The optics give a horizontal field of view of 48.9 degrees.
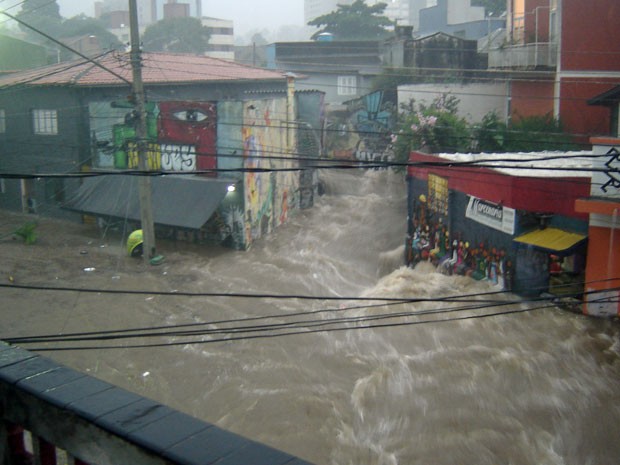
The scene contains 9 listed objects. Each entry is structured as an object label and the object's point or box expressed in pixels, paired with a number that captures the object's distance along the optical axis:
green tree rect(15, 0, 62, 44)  55.97
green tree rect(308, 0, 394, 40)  44.94
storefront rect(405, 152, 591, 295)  12.74
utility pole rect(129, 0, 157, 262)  16.02
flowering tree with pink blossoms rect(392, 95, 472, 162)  22.02
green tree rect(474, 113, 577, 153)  20.56
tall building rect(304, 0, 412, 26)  127.12
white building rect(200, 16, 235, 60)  63.32
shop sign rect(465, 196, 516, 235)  13.55
